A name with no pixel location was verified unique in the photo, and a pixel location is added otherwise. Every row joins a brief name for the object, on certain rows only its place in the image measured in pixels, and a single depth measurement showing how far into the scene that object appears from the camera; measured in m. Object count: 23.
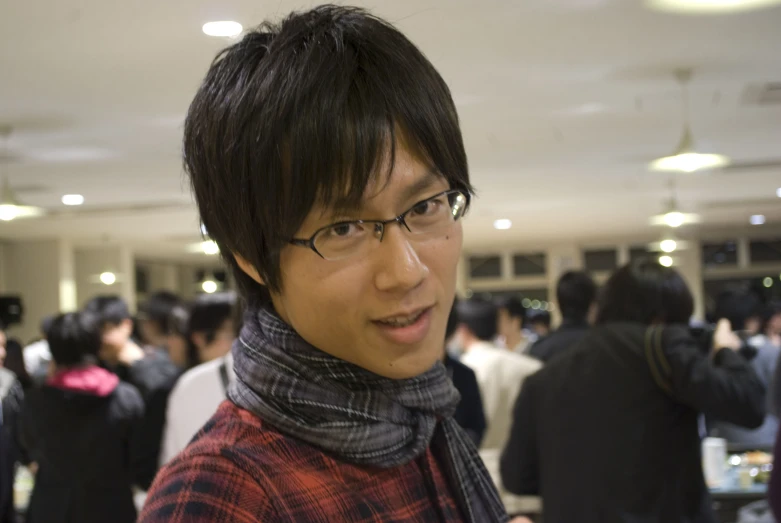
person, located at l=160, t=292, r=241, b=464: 2.96
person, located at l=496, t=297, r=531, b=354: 7.54
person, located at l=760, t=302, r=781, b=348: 8.17
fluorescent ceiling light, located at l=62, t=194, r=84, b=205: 11.10
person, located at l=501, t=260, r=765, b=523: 2.74
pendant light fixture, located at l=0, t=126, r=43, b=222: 8.12
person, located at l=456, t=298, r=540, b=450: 4.87
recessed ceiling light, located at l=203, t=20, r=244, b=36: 4.95
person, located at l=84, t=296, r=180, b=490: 4.88
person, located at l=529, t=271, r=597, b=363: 5.16
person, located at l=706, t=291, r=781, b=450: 5.14
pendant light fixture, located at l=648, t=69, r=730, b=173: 6.88
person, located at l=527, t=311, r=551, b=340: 10.41
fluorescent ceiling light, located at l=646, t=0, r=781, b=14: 4.59
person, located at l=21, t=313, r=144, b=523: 3.95
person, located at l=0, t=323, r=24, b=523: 4.50
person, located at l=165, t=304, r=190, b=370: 4.91
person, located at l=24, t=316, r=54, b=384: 7.02
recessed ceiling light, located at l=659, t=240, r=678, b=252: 17.47
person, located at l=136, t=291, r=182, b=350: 6.13
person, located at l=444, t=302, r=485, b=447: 3.72
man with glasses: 0.82
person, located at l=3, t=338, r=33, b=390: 7.25
